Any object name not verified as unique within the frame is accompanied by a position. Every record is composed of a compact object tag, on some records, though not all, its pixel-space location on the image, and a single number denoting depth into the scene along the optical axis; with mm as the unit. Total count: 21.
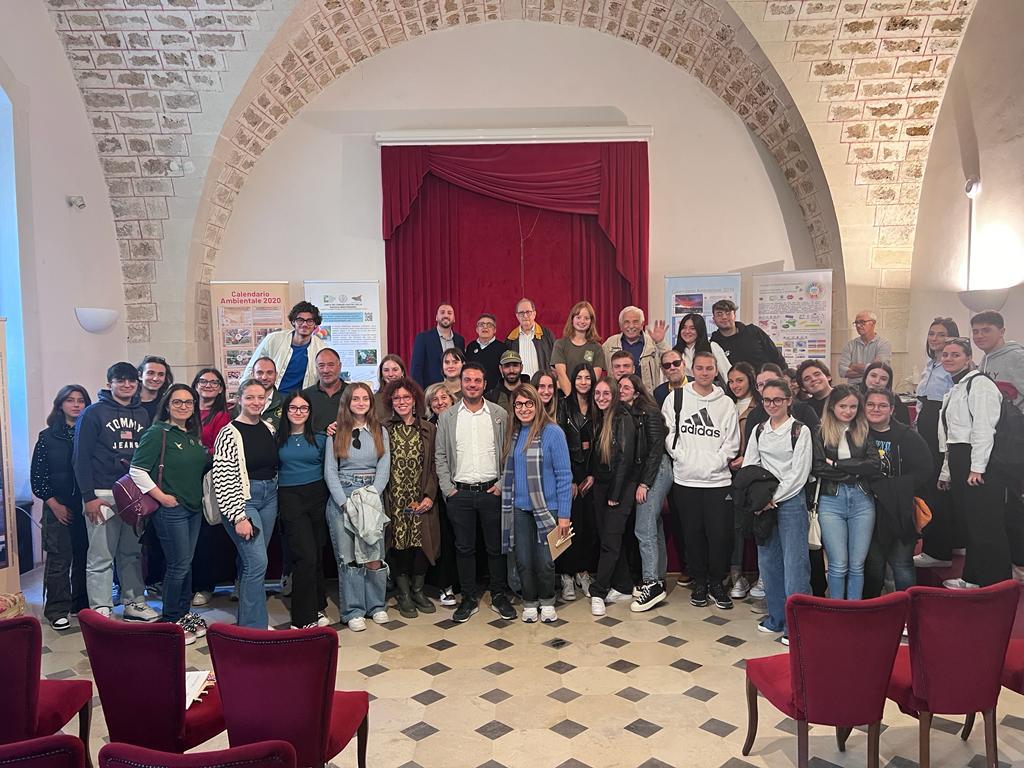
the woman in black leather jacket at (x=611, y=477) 4910
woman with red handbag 4430
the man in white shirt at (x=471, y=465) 4836
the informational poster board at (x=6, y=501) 4676
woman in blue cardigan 4668
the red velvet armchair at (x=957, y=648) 2752
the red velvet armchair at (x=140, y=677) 2623
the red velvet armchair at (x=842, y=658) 2709
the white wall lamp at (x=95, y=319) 7033
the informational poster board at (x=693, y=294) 7996
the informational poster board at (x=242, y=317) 8023
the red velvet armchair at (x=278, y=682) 2502
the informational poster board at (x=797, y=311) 7727
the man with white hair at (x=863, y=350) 7020
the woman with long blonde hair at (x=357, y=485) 4648
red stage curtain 8234
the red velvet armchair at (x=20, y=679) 2582
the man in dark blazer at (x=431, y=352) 6434
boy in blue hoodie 4684
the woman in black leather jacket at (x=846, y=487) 4230
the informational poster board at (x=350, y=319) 8062
